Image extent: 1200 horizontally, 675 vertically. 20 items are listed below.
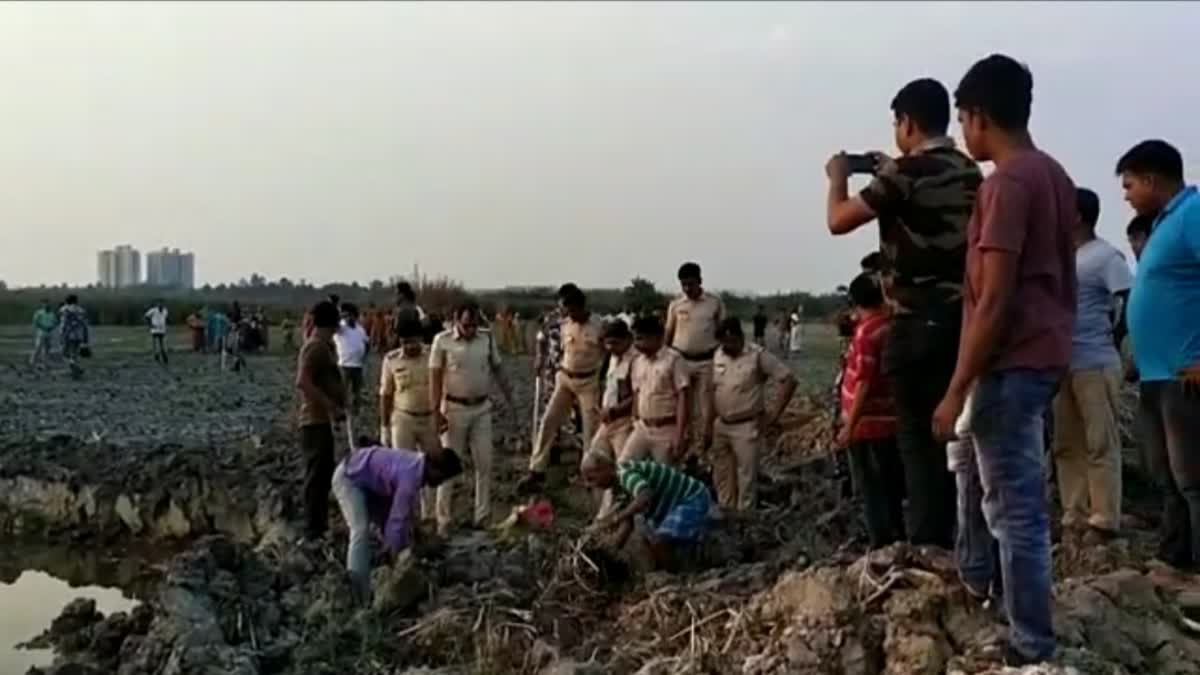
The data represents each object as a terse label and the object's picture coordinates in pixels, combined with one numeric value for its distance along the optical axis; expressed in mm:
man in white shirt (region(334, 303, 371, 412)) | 16297
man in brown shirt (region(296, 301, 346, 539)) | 9703
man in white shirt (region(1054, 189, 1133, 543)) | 6965
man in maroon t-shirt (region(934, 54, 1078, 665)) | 4402
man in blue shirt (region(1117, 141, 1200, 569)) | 5711
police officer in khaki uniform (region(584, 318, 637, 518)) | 10305
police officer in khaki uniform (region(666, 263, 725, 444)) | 10898
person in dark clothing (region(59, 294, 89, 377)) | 29844
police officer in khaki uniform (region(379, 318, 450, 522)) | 10523
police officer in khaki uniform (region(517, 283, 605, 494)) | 11344
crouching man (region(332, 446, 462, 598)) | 7832
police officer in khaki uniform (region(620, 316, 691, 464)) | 9789
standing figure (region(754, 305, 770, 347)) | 34531
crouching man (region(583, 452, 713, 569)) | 7754
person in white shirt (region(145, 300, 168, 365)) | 33406
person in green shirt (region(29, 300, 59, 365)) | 30719
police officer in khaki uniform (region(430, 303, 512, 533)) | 10438
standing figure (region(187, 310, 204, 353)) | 38094
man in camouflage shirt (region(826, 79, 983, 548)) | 5203
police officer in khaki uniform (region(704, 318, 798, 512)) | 10133
